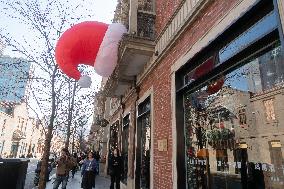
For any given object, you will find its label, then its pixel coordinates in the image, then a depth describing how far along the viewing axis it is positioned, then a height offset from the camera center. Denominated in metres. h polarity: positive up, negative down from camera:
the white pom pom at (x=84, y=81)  7.23 +2.04
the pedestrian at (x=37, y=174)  13.01 -0.70
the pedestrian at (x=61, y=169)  10.02 -0.34
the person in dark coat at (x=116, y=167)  10.23 -0.25
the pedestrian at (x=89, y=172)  10.09 -0.44
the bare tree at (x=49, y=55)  9.36 +3.68
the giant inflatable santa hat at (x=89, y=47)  6.34 +2.64
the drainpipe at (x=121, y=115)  12.64 +2.14
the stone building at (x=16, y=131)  52.94 +6.03
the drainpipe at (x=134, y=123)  9.41 +1.29
